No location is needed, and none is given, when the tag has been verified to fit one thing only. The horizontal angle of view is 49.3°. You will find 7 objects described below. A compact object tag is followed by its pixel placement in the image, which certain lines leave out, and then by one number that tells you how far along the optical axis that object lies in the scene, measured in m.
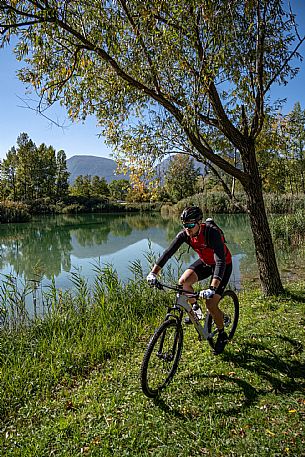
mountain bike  3.39
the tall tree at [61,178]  60.69
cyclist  3.69
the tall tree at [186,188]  43.59
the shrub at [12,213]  37.97
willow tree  4.94
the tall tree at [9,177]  53.34
